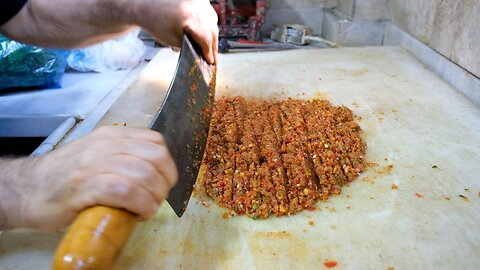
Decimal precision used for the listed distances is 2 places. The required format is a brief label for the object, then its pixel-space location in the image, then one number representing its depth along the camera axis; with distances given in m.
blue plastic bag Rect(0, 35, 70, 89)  1.60
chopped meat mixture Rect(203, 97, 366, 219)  0.92
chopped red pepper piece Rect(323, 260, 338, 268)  0.76
